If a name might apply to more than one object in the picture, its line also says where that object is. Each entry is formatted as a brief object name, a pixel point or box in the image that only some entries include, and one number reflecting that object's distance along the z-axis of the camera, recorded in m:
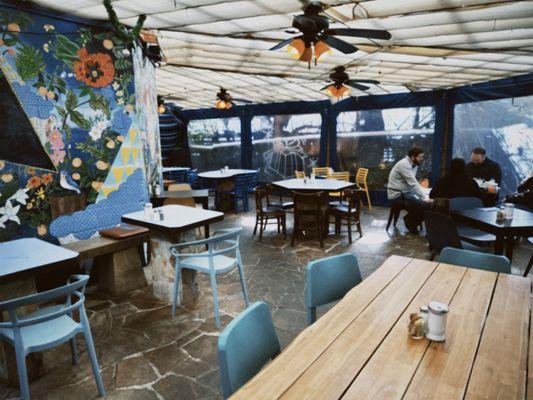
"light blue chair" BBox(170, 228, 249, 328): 3.34
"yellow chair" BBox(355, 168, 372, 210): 9.54
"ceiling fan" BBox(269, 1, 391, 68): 3.27
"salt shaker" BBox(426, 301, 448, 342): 1.57
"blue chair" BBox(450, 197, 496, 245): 4.41
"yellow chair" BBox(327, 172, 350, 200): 8.84
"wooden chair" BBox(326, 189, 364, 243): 6.05
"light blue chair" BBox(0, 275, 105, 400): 2.07
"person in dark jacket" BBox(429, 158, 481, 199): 5.18
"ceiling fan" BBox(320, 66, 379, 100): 5.88
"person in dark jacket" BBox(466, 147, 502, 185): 7.07
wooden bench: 4.00
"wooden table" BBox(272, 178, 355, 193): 6.36
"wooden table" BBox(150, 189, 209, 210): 5.72
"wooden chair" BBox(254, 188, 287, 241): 6.27
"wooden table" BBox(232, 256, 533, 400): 1.27
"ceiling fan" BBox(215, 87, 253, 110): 8.40
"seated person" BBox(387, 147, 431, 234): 6.41
